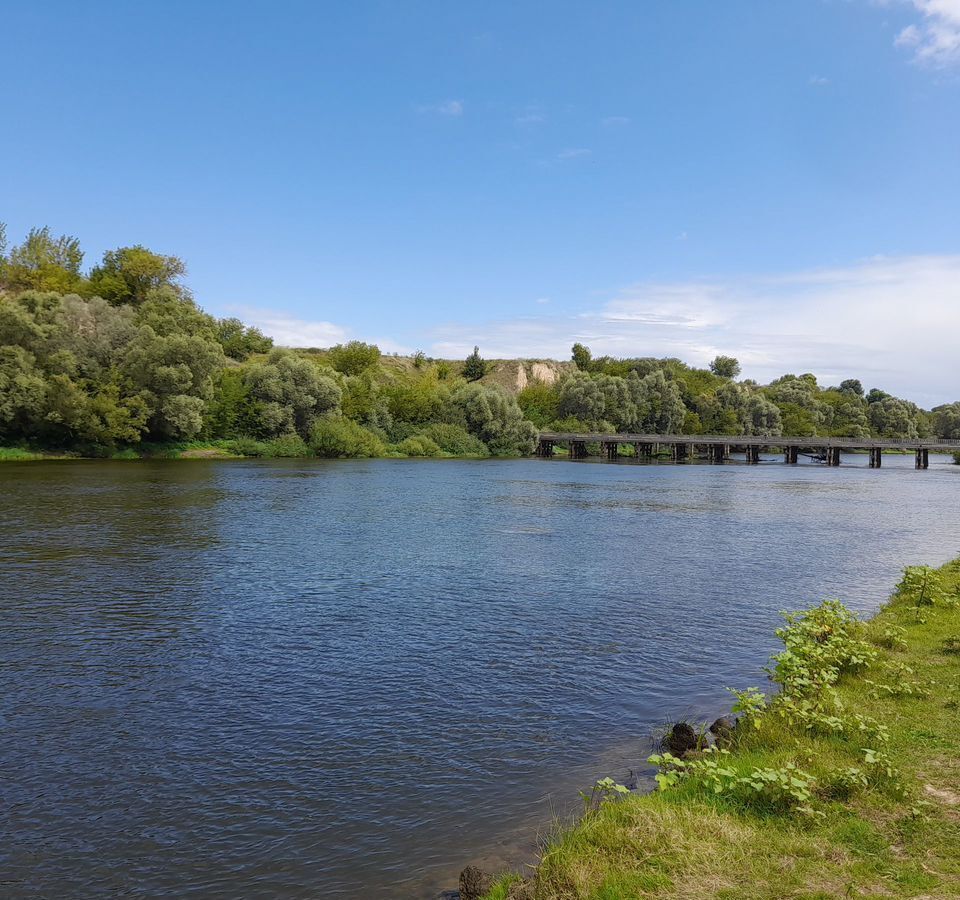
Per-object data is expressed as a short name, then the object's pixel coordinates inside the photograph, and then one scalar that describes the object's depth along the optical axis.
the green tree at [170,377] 78.31
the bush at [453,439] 117.31
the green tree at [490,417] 122.56
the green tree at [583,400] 155.25
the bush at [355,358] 157.25
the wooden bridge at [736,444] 121.57
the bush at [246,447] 93.56
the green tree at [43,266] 110.94
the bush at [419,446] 110.00
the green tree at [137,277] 109.44
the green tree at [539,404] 156.12
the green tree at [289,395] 97.88
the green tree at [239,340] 146.00
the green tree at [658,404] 164.50
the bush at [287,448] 95.69
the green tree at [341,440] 99.31
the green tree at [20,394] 69.50
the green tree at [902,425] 196.75
